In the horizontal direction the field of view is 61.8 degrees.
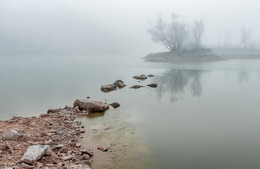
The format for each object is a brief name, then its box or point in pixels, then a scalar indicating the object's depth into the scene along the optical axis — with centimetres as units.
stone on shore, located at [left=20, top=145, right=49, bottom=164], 628
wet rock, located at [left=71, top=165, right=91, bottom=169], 624
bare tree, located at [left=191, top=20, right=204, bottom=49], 8094
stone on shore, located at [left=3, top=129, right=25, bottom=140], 807
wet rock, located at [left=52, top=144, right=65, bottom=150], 756
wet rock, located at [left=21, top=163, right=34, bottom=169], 604
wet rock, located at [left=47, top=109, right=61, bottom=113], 1338
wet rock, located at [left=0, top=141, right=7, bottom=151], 710
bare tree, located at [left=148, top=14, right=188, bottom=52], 7925
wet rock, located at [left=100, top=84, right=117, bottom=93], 2112
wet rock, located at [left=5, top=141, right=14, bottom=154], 702
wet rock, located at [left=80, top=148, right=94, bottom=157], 760
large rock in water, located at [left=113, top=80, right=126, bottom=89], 2309
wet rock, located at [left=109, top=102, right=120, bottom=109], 1493
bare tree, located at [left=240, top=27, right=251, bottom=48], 10719
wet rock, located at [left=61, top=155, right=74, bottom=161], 692
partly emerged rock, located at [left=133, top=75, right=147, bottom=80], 3016
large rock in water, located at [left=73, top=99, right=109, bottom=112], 1328
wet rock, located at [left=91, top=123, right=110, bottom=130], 1048
